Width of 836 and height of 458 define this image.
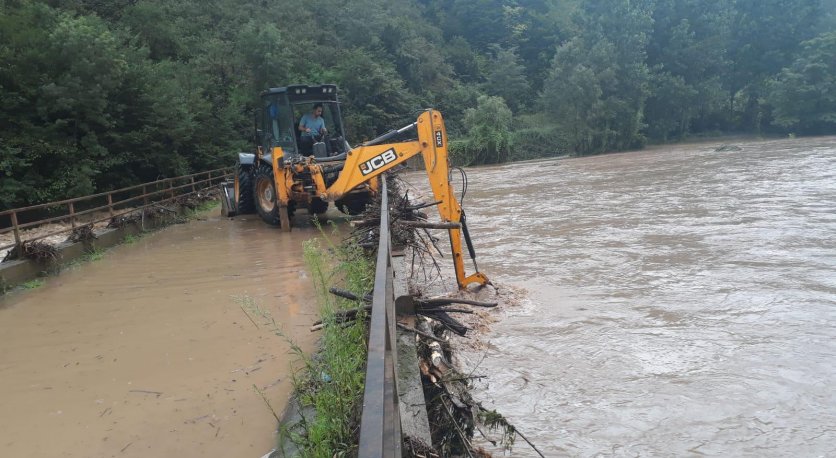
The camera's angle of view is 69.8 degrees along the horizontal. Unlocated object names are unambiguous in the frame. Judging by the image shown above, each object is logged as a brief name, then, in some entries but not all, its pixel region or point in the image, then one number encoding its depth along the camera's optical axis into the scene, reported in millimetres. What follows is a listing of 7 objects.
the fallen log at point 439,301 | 4797
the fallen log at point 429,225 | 6500
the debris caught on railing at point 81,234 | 10820
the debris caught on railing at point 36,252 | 9062
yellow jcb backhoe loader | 9156
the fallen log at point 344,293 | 4763
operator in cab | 12742
